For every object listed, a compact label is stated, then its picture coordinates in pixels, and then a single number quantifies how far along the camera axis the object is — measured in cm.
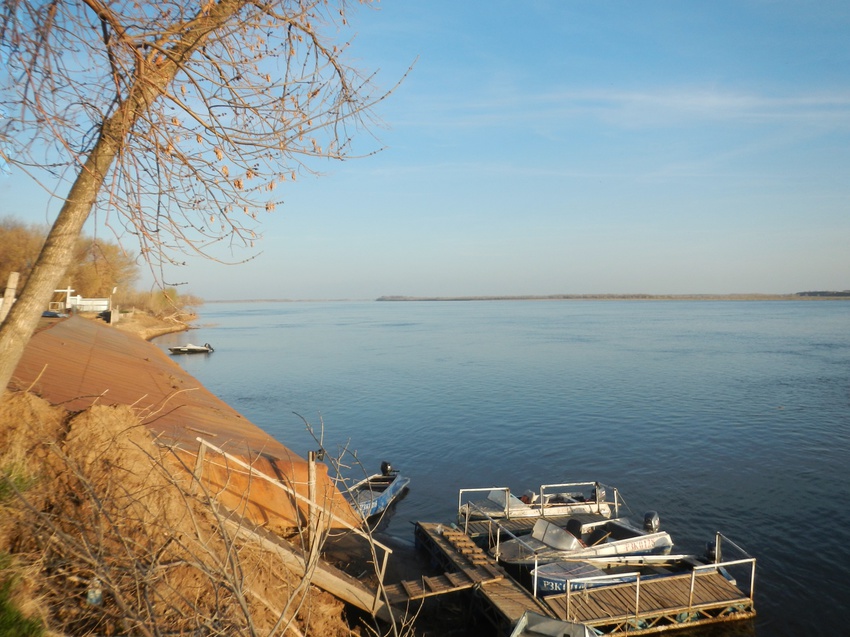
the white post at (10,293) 845
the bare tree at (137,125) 591
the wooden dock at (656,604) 1413
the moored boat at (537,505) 2066
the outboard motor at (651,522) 1903
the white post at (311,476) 1032
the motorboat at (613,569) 1485
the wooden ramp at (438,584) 1338
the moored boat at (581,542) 1692
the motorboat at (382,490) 2147
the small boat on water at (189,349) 7106
